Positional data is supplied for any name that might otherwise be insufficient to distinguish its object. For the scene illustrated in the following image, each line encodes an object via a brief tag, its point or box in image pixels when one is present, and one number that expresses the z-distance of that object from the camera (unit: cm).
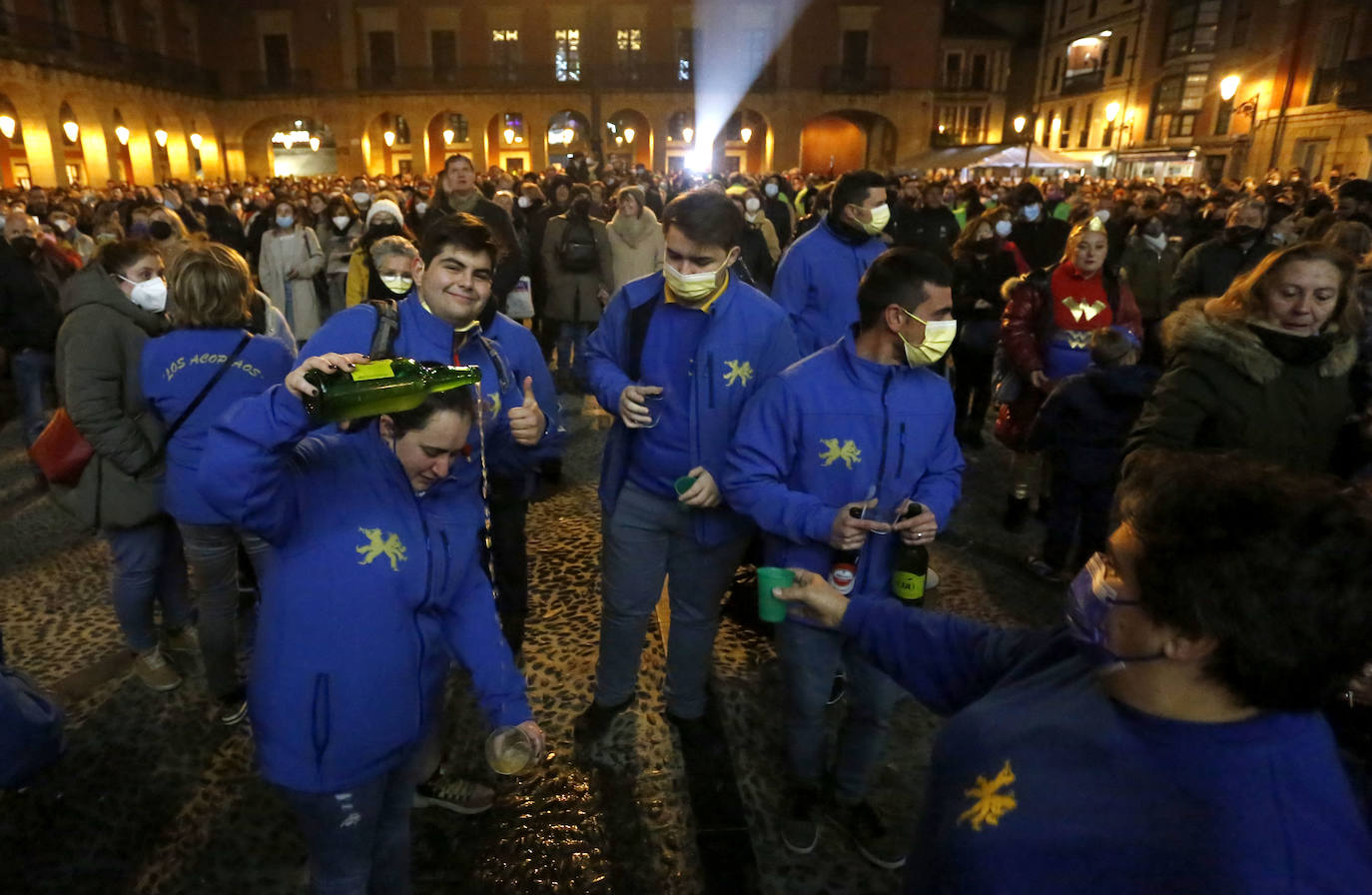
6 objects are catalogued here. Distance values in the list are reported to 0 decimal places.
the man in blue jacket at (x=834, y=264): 407
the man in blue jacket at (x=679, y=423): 272
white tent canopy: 2325
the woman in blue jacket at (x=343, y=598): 171
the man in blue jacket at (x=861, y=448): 234
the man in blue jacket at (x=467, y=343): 249
